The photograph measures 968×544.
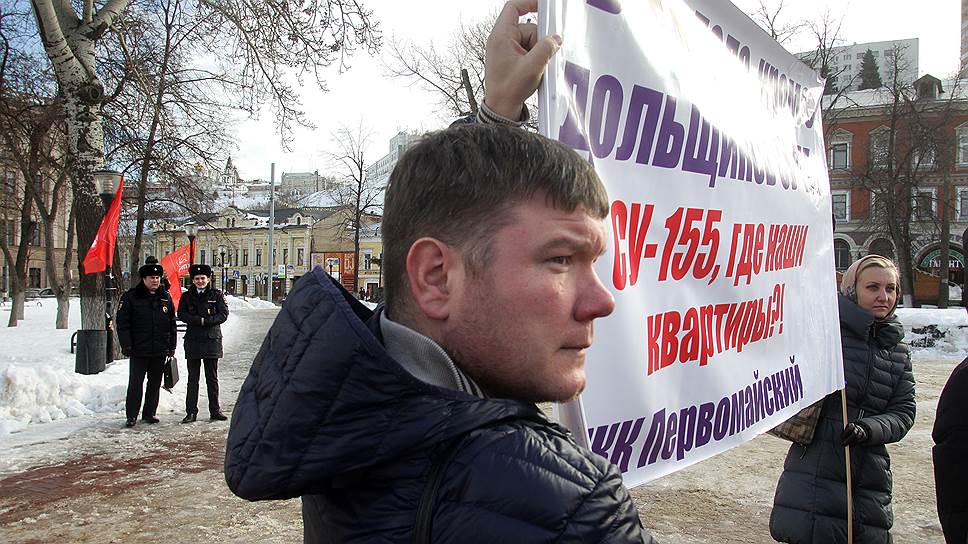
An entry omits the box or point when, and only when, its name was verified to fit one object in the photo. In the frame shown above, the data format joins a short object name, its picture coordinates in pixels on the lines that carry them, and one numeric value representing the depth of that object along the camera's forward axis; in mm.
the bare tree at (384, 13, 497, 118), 25266
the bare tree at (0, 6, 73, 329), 15211
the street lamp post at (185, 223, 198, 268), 18094
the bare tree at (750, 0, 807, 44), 24781
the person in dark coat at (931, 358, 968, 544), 2396
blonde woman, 3133
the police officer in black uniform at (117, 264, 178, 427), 8312
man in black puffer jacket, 812
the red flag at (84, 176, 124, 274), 11602
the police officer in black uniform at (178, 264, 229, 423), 8836
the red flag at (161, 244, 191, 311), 17953
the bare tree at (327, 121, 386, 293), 37000
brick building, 30641
